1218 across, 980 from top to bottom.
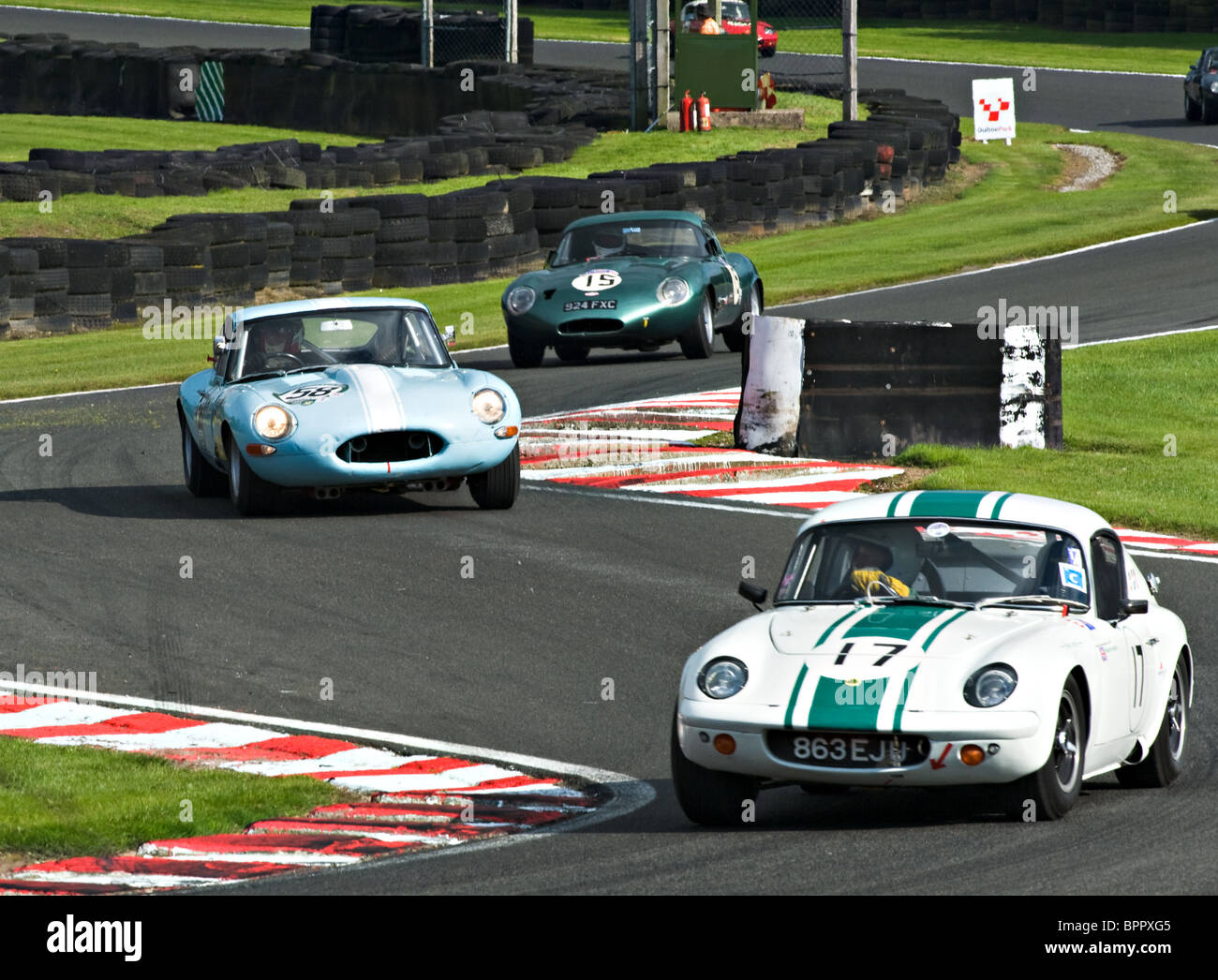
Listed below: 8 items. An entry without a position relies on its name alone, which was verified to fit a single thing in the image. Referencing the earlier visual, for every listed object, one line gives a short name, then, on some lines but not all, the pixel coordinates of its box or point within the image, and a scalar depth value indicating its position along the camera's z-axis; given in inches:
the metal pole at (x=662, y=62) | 1347.2
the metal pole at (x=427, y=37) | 1648.6
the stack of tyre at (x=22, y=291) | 848.9
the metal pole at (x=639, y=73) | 1350.9
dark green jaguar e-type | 735.7
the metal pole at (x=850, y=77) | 1342.3
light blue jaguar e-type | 490.9
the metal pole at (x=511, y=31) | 1605.6
